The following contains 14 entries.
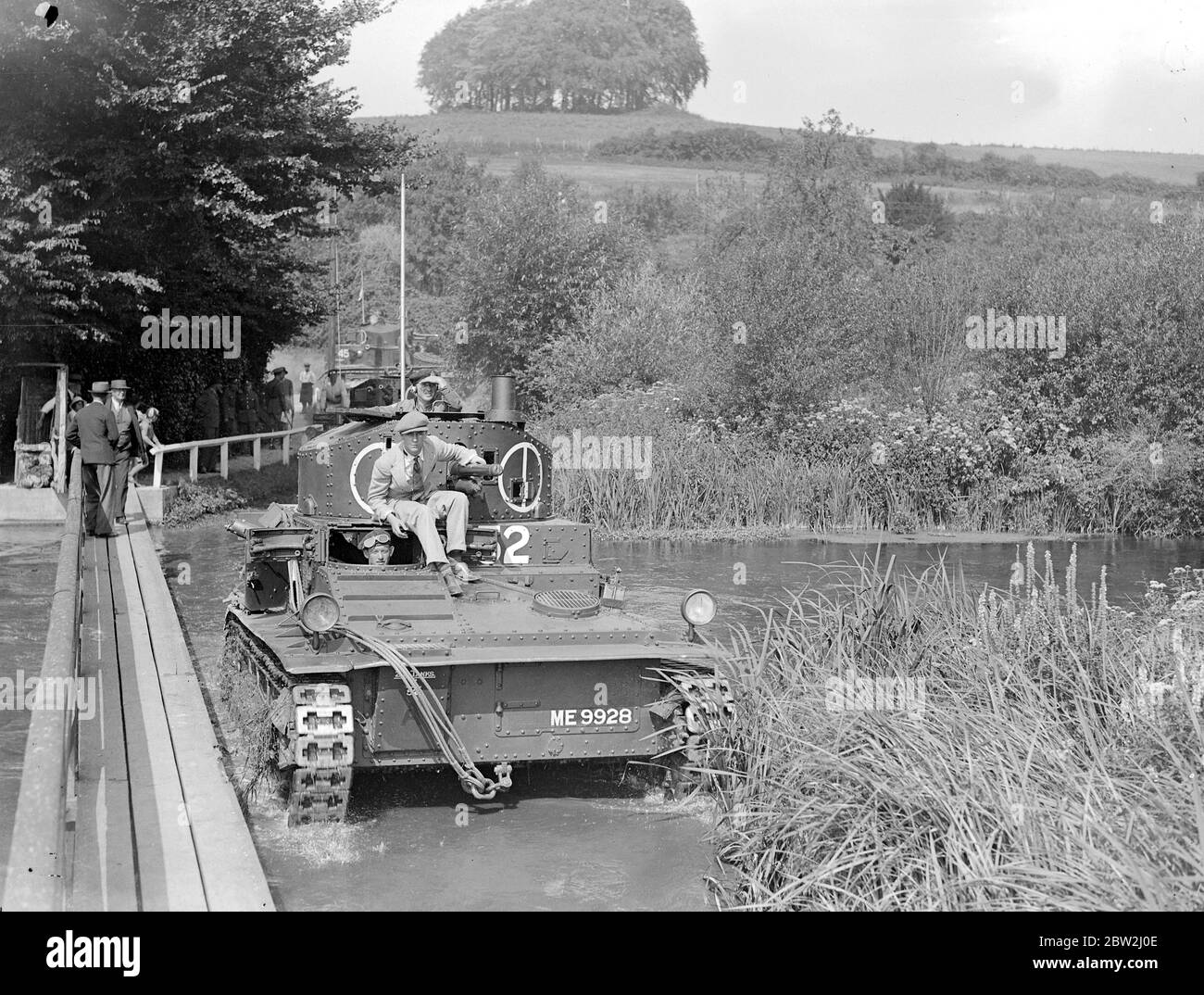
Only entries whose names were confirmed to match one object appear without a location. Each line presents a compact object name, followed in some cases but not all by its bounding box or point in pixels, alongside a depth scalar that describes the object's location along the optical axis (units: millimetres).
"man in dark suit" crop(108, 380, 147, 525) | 18453
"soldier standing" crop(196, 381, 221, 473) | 28766
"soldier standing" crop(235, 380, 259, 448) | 32344
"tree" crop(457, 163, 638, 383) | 42188
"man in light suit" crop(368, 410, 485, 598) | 10055
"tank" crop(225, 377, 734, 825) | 8258
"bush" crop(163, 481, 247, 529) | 22531
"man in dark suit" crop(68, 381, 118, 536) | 17781
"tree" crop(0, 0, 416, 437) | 21406
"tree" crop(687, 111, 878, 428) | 27984
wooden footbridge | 4879
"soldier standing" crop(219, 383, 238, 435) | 30969
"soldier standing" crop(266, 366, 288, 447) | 33906
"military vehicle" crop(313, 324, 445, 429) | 29431
